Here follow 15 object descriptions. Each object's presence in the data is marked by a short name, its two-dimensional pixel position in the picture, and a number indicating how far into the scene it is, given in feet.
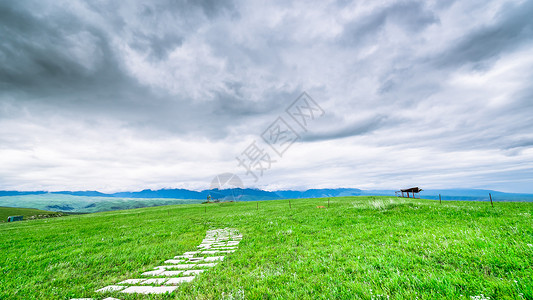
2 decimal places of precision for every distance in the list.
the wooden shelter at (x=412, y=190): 153.56
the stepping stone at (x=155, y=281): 24.16
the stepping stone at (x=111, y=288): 22.84
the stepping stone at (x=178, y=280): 23.63
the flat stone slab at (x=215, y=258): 31.15
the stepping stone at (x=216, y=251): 34.86
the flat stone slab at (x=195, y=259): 31.85
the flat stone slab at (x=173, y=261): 31.68
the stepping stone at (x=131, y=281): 24.99
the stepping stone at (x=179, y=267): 28.55
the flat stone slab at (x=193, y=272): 25.89
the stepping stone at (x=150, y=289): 21.69
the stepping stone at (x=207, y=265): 28.06
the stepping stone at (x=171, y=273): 26.37
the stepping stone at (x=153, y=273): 26.96
